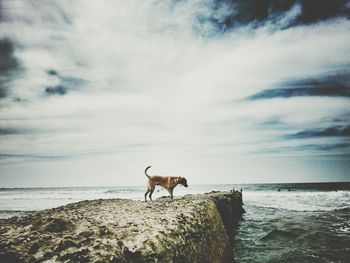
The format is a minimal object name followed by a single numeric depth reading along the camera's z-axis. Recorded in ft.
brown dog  35.37
